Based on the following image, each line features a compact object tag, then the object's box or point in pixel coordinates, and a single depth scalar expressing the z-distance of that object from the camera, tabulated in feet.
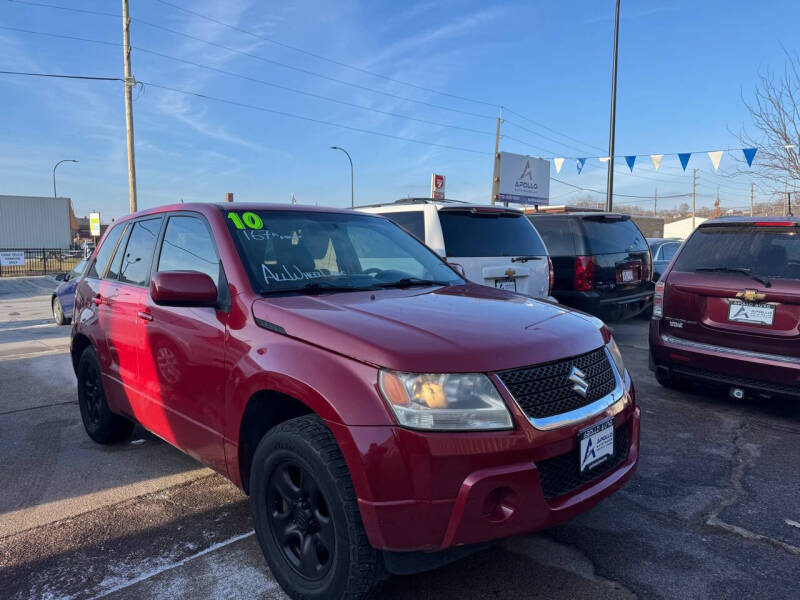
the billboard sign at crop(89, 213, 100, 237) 86.74
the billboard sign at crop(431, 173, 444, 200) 68.13
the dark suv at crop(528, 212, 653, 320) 25.36
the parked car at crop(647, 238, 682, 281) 39.40
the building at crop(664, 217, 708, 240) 247.52
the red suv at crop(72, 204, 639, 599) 6.79
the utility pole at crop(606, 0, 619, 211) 54.75
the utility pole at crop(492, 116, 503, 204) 92.48
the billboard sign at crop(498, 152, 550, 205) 94.68
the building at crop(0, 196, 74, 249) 133.08
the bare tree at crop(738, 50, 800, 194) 45.19
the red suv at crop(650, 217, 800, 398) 14.84
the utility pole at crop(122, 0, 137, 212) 64.80
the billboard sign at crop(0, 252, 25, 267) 84.99
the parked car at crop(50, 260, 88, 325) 34.22
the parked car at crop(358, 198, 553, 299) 19.99
